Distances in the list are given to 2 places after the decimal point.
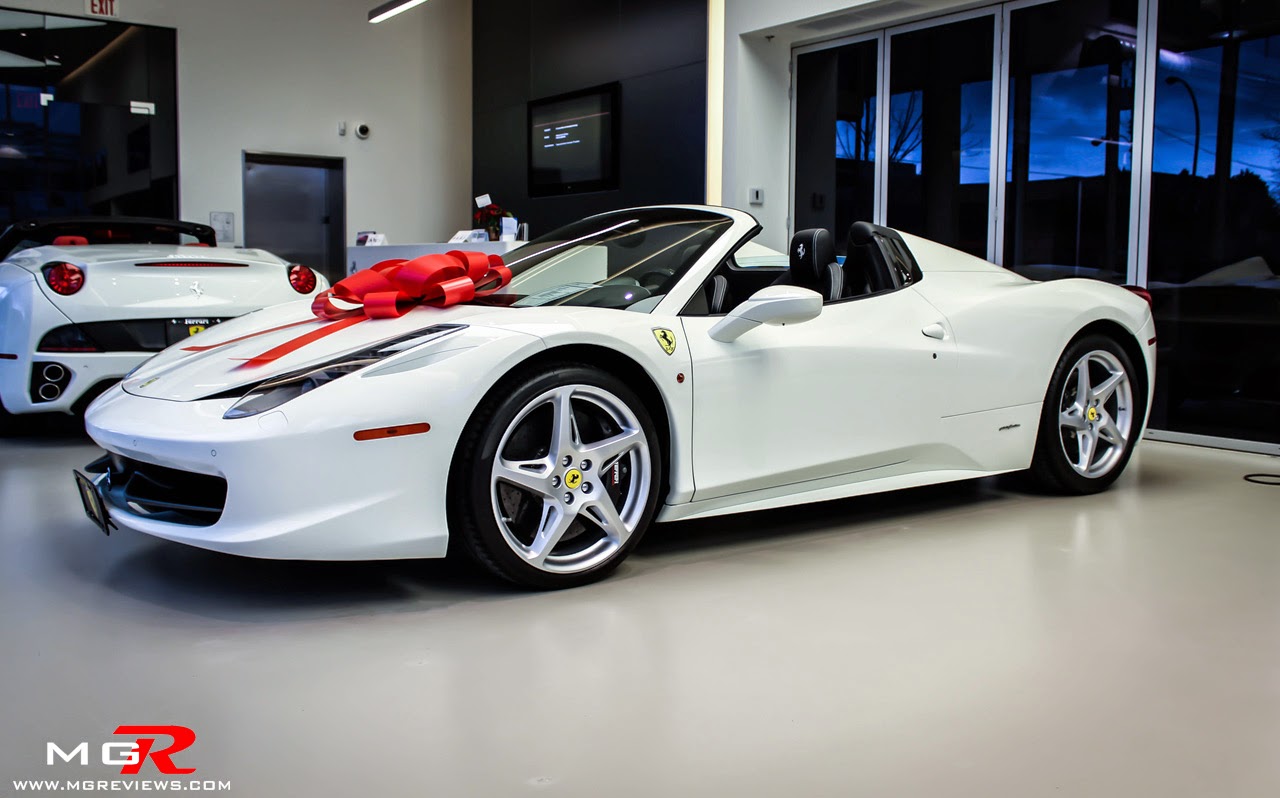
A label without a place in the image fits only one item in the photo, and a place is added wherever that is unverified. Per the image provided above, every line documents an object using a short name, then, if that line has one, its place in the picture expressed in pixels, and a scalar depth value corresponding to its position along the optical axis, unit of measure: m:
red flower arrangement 10.02
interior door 10.95
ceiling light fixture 9.89
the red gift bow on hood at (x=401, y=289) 2.85
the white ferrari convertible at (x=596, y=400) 2.43
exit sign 9.87
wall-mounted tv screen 9.74
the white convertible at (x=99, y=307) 4.48
